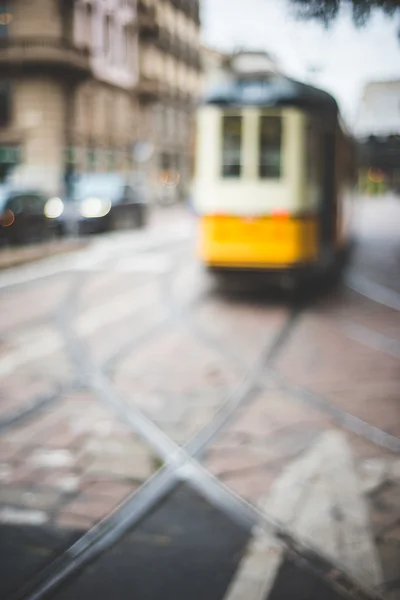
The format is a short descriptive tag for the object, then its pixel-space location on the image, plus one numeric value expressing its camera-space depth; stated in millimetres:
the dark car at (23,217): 15781
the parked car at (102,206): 19125
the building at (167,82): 42344
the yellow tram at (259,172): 9039
